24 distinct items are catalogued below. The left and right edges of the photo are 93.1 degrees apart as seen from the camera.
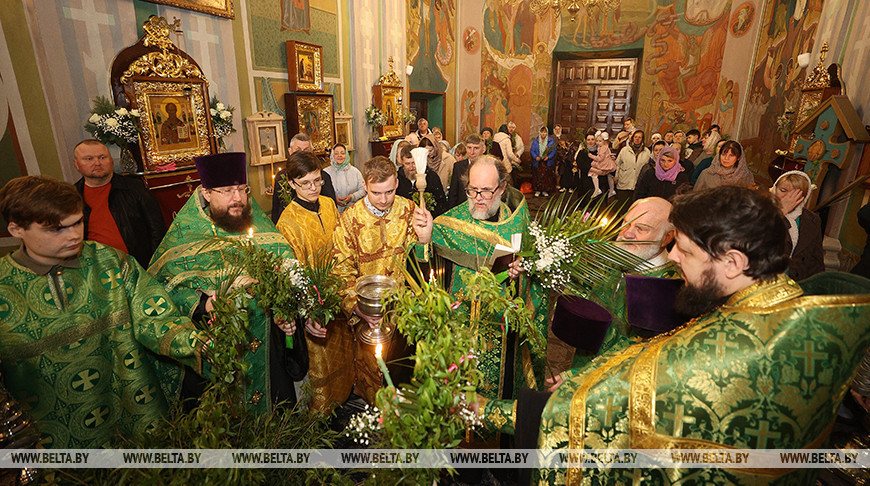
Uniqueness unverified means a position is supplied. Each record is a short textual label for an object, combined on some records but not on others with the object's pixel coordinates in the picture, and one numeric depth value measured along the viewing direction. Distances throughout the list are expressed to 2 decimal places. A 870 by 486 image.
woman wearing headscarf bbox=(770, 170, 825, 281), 3.66
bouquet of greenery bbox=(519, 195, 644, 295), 2.40
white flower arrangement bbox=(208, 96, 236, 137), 6.63
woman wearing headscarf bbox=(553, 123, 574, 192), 13.45
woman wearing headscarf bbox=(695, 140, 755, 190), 5.89
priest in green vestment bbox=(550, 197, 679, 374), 2.50
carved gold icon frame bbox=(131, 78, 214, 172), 5.75
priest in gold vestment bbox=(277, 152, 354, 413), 3.45
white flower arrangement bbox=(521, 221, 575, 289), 2.35
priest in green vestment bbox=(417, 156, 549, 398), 2.98
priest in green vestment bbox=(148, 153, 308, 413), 2.70
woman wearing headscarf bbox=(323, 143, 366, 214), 6.38
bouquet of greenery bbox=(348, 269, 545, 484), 1.13
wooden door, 16.11
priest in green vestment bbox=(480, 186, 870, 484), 1.27
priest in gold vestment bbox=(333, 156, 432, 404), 3.38
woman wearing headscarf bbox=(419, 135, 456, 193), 7.45
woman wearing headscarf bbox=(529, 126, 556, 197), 13.68
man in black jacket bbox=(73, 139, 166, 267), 3.97
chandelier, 12.23
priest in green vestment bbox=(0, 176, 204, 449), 1.87
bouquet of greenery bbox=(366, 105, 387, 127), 11.04
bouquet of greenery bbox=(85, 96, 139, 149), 5.22
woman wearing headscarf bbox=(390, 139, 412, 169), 7.49
